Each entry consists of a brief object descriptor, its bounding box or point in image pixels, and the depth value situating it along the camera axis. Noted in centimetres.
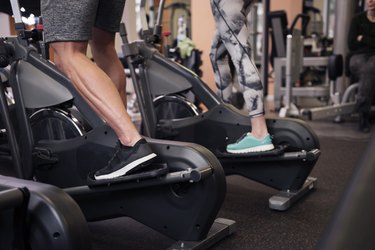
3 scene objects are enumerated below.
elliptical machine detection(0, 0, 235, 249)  133
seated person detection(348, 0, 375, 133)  372
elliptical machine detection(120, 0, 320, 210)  189
